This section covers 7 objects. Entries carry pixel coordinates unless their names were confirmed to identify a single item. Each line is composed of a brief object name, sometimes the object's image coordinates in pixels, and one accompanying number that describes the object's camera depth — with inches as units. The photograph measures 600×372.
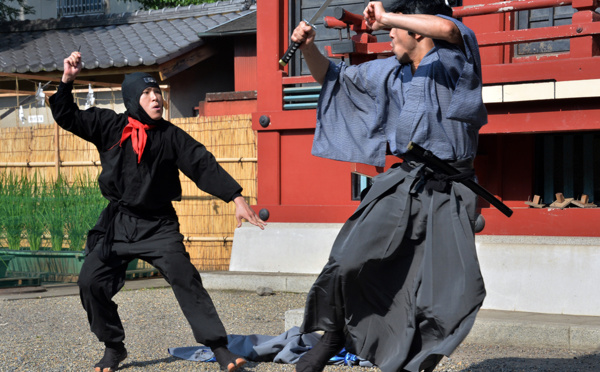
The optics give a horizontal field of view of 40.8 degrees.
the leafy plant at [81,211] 350.9
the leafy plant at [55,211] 353.1
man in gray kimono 130.0
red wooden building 245.0
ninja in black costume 175.9
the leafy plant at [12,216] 367.2
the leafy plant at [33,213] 359.9
